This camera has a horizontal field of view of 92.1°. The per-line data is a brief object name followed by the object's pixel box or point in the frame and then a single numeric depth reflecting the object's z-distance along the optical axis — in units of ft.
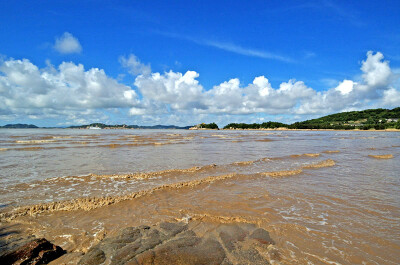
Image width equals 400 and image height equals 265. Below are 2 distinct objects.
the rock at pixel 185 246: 13.28
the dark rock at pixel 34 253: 12.85
